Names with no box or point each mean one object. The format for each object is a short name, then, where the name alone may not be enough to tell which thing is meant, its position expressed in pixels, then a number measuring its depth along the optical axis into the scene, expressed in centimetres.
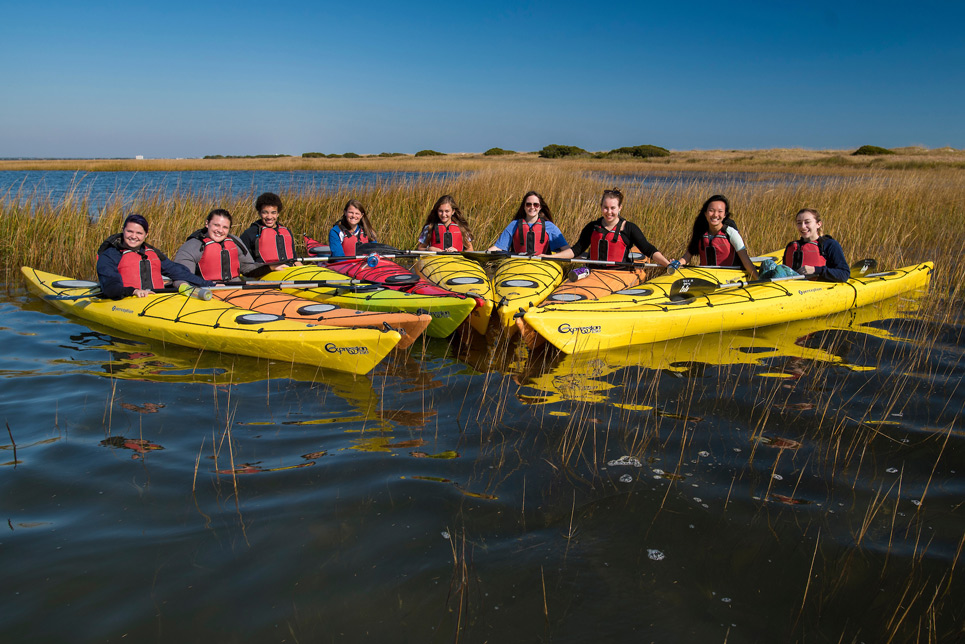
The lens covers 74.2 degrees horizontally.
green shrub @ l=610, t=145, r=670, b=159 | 4224
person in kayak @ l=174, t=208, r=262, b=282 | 590
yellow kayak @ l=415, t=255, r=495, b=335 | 533
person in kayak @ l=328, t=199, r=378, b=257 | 720
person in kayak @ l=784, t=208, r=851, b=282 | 631
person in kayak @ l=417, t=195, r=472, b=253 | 720
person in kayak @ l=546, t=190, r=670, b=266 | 657
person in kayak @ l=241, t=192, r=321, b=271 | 675
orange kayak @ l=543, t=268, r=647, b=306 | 538
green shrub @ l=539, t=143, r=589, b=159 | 4291
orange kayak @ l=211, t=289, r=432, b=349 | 457
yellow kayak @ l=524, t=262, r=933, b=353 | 484
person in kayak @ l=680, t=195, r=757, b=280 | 643
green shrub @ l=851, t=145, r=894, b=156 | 3677
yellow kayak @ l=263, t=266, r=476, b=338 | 519
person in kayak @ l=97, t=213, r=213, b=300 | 545
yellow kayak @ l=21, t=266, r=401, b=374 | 438
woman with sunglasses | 692
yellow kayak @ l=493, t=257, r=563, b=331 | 514
